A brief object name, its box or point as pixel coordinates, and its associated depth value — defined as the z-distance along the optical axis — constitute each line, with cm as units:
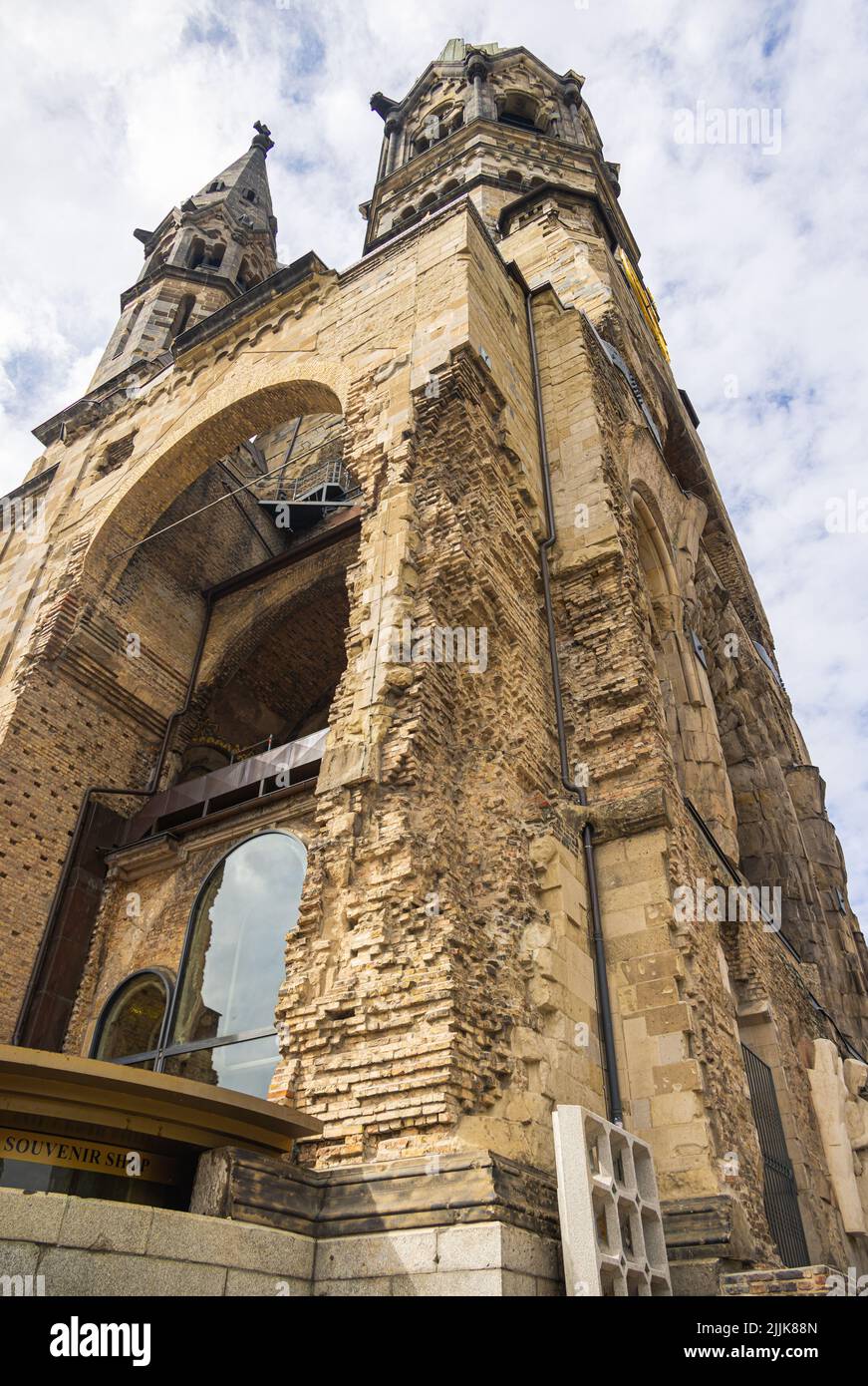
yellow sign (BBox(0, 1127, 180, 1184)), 468
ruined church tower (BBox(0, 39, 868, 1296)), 596
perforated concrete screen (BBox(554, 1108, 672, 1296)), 528
